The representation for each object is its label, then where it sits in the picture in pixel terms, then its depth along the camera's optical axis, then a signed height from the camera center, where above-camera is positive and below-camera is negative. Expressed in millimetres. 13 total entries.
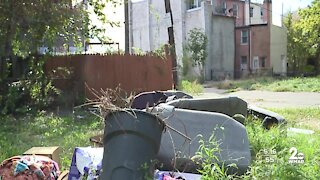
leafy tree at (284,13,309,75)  30034 +1755
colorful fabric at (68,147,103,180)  2761 -769
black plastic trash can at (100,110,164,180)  2477 -546
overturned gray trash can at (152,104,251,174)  2975 -639
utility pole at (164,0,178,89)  12606 +612
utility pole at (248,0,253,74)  30026 +2630
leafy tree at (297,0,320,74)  23156 +3122
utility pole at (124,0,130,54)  13466 +1921
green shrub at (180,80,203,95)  14480 -760
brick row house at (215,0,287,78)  29802 +1888
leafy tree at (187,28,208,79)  26881 +1935
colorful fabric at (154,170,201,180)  2694 -869
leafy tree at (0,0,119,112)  9229 +1141
